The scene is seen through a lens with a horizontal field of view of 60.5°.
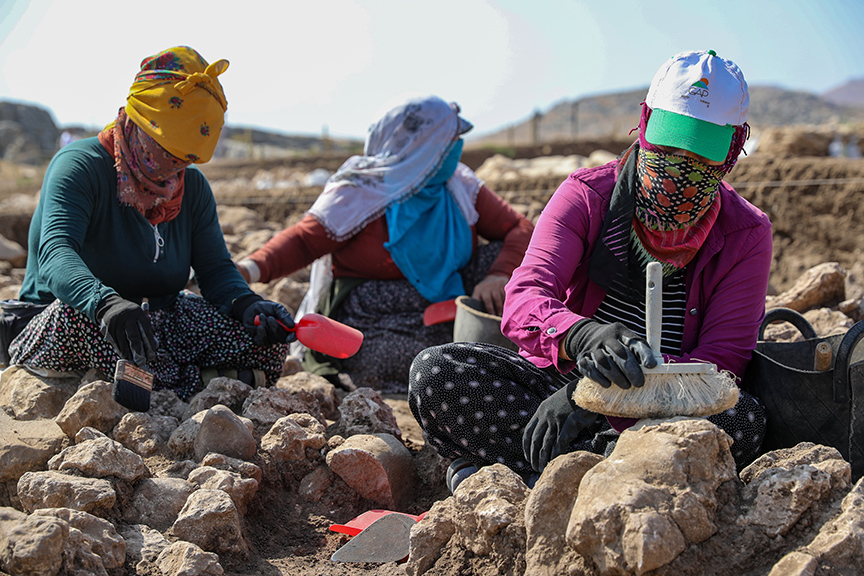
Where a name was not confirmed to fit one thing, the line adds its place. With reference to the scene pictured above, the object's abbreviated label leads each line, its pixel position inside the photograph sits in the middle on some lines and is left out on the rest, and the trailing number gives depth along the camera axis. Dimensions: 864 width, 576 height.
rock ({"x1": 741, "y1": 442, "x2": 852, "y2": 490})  1.53
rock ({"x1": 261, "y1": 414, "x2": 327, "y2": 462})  2.42
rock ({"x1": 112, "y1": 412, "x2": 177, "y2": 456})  2.35
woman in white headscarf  3.68
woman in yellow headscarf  2.63
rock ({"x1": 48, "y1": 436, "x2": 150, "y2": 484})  2.01
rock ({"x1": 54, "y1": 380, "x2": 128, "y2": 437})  2.34
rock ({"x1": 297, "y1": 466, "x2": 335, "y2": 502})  2.39
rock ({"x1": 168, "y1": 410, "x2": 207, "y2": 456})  2.33
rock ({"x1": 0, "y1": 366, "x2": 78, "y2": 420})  2.61
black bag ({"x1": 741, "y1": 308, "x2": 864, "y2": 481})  1.88
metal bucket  2.87
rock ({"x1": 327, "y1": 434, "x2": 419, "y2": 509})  2.38
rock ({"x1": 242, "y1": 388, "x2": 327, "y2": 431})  2.59
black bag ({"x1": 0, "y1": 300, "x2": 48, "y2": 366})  2.92
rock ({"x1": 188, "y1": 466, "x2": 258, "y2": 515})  2.08
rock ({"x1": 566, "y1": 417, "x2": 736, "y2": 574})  1.40
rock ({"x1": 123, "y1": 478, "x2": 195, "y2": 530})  2.01
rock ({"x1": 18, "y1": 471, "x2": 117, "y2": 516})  1.88
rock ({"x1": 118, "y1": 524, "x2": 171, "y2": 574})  1.81
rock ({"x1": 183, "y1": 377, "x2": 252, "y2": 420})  2.63
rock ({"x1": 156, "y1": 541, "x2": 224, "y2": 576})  1.72
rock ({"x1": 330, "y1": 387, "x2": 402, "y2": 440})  2.71
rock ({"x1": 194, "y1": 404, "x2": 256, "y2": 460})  2.28
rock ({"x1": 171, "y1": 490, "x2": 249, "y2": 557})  1.92
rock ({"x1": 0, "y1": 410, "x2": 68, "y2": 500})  2.12
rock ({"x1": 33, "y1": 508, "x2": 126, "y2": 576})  1.64
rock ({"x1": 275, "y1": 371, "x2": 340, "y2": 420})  3.04
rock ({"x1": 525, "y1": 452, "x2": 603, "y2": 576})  1.55
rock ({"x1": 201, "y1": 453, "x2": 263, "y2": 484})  2.20
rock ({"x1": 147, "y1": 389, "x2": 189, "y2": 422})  2.67
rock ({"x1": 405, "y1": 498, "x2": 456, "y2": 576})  1.80
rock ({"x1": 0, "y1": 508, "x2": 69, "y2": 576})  1.54
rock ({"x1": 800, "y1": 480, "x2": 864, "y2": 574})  1.39
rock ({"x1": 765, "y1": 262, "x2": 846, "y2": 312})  3.60
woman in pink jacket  1.95
